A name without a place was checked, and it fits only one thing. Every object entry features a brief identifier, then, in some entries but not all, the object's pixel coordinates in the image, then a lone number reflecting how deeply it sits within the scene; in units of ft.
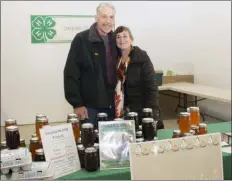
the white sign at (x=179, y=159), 3.44
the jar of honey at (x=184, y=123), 4.34
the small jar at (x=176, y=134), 4.21
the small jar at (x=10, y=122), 4.08
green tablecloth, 3.79
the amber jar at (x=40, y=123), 4.10
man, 5.93
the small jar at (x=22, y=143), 4.03
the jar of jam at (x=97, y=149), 3.95
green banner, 11.96
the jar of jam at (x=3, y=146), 3.84
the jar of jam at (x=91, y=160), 3.82
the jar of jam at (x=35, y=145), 3.99
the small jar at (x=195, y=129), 4.34
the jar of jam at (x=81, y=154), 3.99
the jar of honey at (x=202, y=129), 4.46
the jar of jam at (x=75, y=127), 4.30
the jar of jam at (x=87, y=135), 3.90
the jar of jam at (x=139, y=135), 4.23
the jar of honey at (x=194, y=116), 4.68
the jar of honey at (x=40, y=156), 3.74
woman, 5.78
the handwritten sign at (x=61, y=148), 3.73
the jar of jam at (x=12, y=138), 3.58
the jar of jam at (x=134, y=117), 4.36
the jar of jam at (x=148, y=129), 4.12
